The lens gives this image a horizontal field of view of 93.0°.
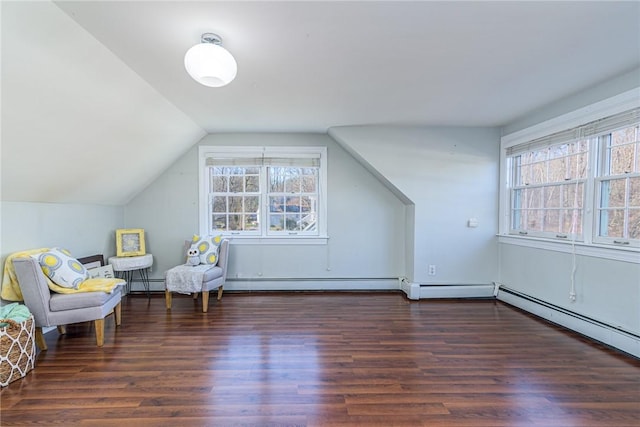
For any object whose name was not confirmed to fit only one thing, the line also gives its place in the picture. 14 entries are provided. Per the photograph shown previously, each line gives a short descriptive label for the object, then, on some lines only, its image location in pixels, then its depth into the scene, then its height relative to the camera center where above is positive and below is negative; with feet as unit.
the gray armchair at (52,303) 7.85 -2.67
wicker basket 6.62 -3.30
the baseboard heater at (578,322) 8.14 -3.57
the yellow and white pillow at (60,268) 8.32 -1.79
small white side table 12.42 -2.53
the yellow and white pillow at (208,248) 12.91 -1.80
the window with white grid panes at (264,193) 14.33 +0.66
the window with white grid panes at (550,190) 9.82 +0.70
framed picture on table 12.99 -1.59
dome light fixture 5.90 +2.86
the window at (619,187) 8.23 +0.63
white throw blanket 11.55 -2.83
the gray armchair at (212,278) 11.68 -2.88
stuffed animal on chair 12.69 -2.10
